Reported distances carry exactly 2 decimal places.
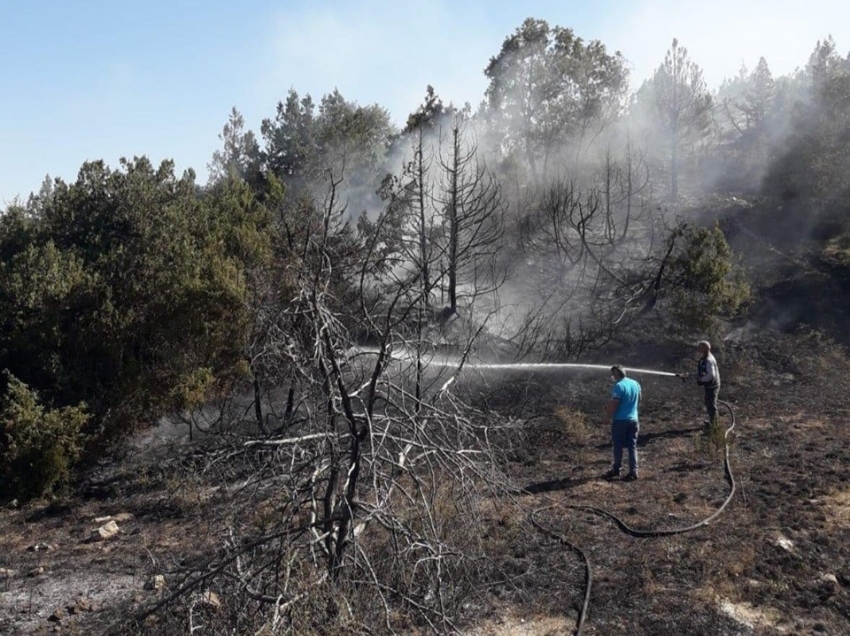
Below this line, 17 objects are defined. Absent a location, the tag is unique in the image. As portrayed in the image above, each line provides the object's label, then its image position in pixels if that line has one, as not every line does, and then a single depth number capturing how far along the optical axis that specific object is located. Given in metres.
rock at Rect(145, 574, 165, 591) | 6.10
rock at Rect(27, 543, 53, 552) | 8.25
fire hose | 6.08
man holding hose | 10.49
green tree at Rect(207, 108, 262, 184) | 37.80
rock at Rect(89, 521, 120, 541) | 8.53
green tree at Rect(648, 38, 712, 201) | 27.81
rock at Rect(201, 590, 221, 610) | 5.37
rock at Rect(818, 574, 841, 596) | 5.85
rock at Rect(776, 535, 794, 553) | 6.63
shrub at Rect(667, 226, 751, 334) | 15.17
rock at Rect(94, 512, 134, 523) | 9.19
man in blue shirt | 8.76
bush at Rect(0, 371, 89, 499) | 9.56
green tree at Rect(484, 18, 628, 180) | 29.02
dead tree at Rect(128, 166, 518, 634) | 4.58
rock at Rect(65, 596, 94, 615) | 6.27
